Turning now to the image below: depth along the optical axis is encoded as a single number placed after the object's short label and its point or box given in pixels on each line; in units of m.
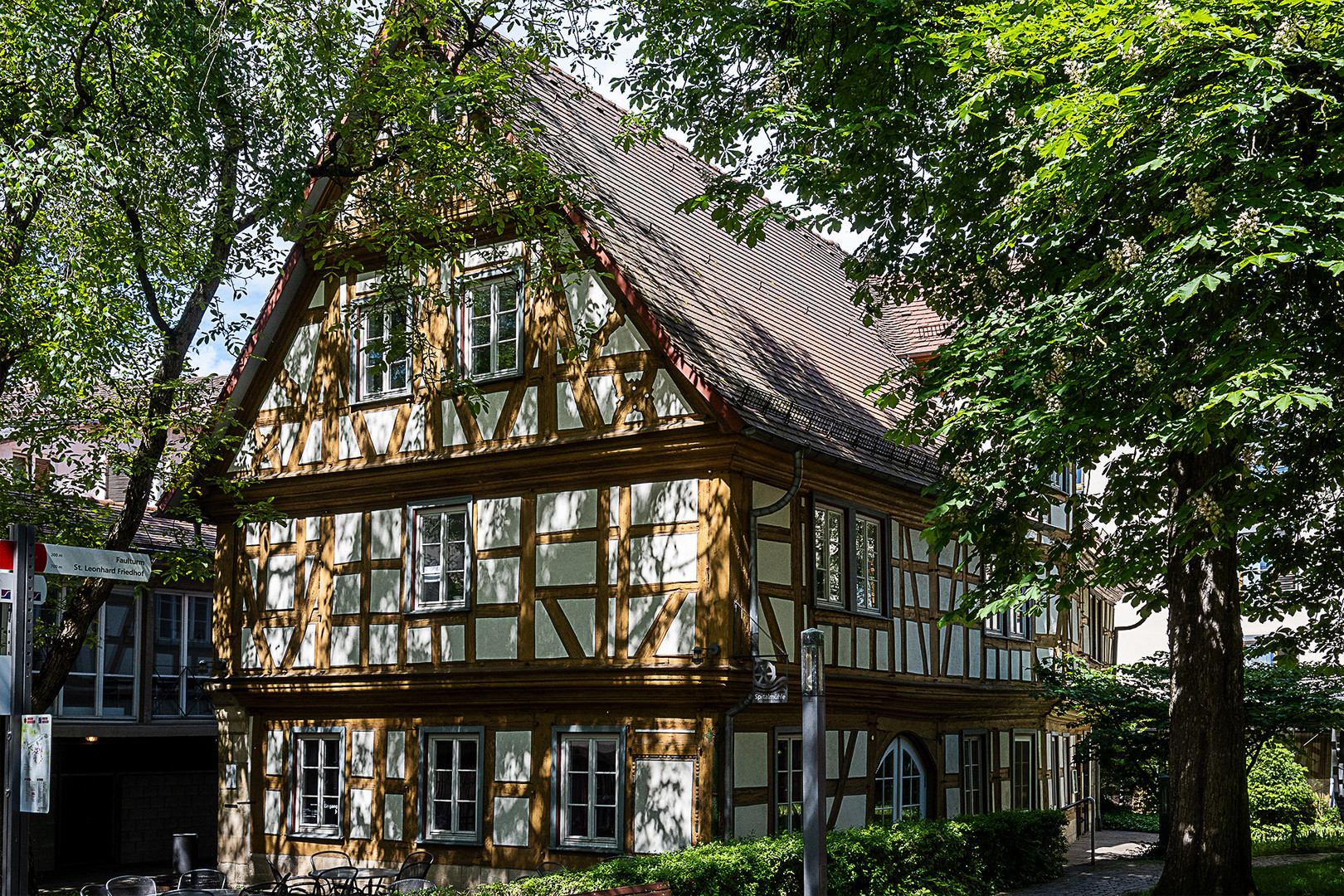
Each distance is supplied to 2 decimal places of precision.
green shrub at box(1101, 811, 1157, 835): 29.77
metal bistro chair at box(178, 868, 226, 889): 15.00
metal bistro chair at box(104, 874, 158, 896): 12.54
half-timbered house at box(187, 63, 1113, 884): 15.70
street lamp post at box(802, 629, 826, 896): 10.29
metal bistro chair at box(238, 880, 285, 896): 12.84
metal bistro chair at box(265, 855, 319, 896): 13.15
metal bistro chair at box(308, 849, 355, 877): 17.69
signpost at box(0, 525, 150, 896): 7.05
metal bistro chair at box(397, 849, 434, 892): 15.07
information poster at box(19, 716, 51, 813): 7.16
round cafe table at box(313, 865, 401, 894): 14.10
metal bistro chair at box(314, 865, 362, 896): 14.05
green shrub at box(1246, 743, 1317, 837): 27.14
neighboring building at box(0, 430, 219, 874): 25.08
